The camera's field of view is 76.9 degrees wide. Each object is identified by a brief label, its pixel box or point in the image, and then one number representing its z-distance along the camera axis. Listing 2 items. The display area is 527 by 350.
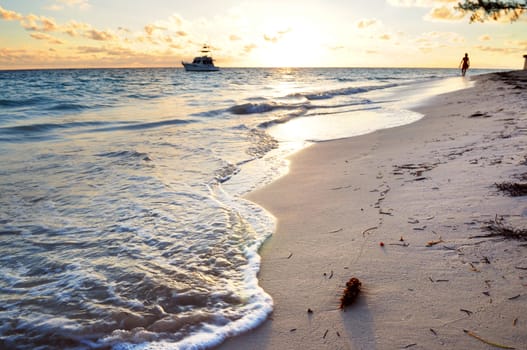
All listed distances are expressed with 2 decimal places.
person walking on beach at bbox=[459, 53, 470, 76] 33.58
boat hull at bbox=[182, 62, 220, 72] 84.06
